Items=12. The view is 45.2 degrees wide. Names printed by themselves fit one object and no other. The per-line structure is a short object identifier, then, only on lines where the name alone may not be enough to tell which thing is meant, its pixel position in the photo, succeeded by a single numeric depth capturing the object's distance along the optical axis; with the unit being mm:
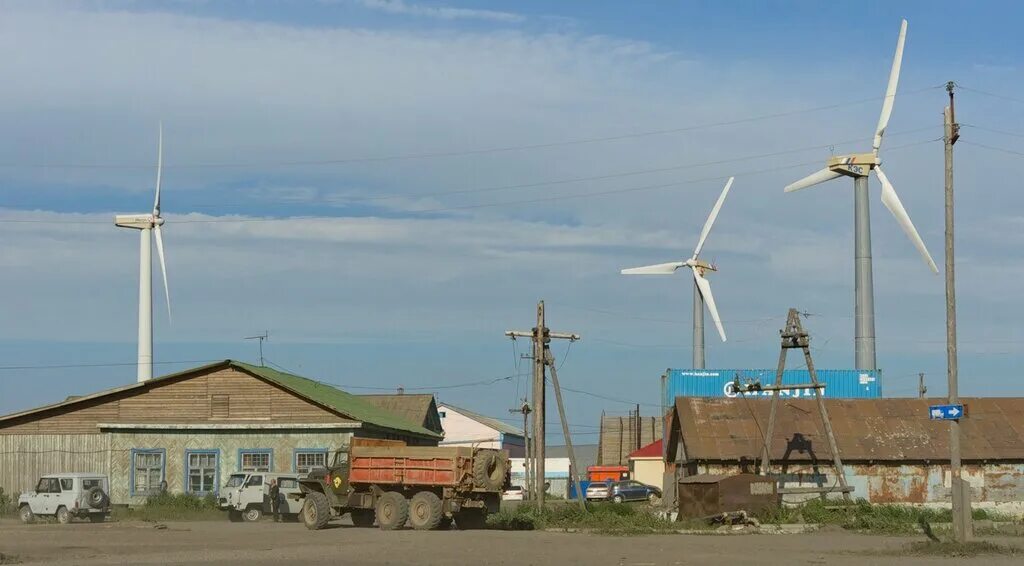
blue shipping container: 68500
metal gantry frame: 39812
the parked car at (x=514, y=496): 70875
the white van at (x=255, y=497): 39531
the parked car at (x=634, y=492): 63906
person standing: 39281
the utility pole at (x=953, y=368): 26219
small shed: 34906
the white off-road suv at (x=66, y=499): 40031
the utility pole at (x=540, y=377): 43000
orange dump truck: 32219
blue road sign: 26547
